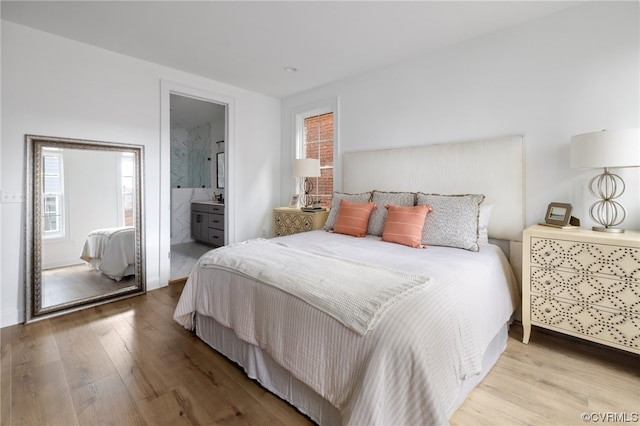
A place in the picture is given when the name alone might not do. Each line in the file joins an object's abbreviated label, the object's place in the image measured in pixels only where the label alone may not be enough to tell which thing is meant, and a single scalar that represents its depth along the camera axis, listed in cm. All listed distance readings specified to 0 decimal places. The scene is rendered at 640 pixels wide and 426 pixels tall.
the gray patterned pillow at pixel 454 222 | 231
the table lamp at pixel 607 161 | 181
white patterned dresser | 176
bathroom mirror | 623
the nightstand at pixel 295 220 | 361
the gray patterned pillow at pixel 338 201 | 320
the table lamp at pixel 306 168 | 379
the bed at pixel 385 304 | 111
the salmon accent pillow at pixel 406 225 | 244
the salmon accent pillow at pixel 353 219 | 289
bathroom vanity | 525
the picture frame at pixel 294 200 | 426
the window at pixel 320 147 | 410
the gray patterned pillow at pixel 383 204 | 285
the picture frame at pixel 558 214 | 216
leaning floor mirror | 261
